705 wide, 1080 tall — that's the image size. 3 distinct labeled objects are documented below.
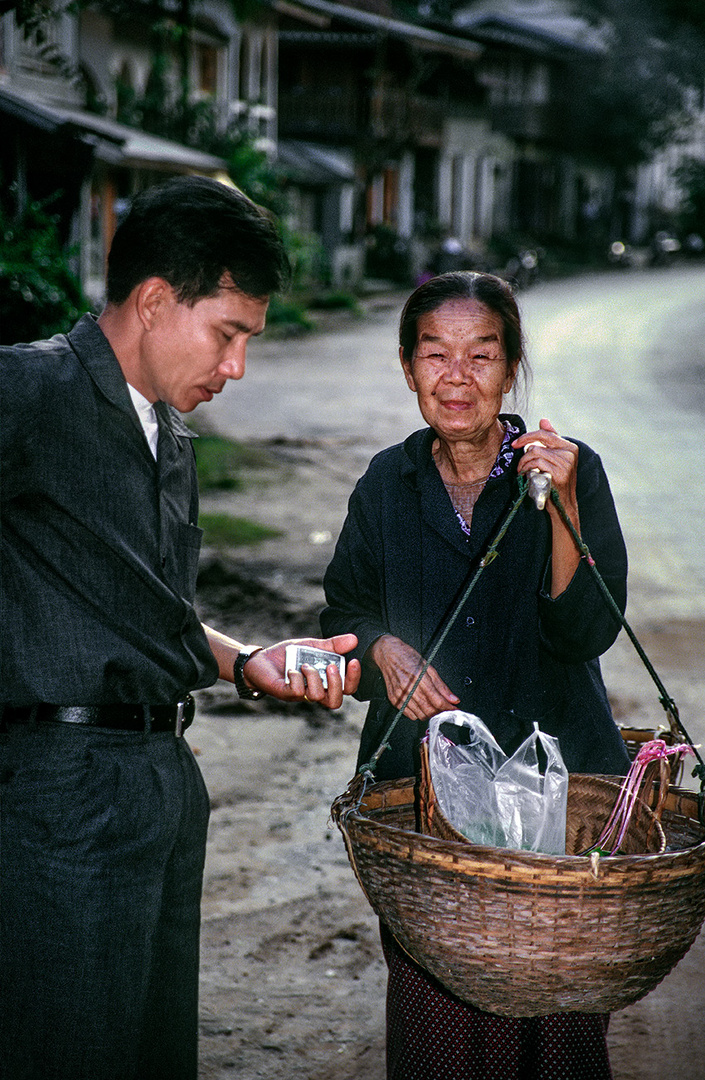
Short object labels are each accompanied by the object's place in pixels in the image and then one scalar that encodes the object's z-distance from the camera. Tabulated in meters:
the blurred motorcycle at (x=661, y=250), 40.12
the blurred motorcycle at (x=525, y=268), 31.38
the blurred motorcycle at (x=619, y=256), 39.81
